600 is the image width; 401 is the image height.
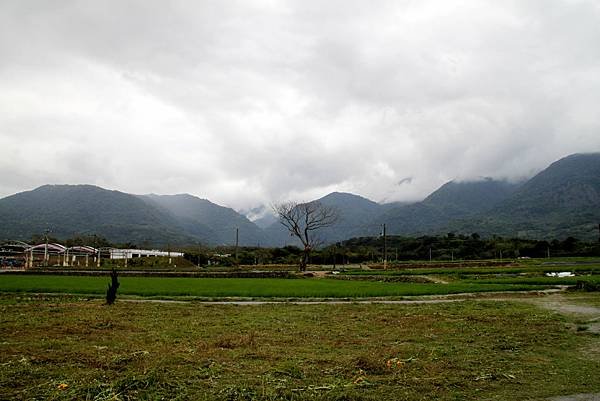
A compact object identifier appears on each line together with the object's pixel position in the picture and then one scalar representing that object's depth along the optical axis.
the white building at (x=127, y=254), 97.38
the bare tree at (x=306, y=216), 74.25
